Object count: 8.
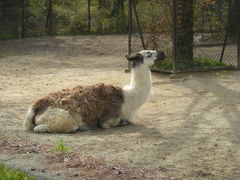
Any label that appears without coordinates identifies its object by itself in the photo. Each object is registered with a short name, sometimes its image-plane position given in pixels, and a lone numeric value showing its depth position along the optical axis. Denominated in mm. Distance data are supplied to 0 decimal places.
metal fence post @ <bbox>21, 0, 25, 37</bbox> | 22859
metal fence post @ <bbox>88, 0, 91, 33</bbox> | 23875
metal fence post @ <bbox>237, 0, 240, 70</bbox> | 13038
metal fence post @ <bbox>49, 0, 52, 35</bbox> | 23423
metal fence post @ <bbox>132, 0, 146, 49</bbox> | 13062
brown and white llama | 7684
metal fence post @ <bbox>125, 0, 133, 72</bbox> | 13141
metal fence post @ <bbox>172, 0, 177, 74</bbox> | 11913
